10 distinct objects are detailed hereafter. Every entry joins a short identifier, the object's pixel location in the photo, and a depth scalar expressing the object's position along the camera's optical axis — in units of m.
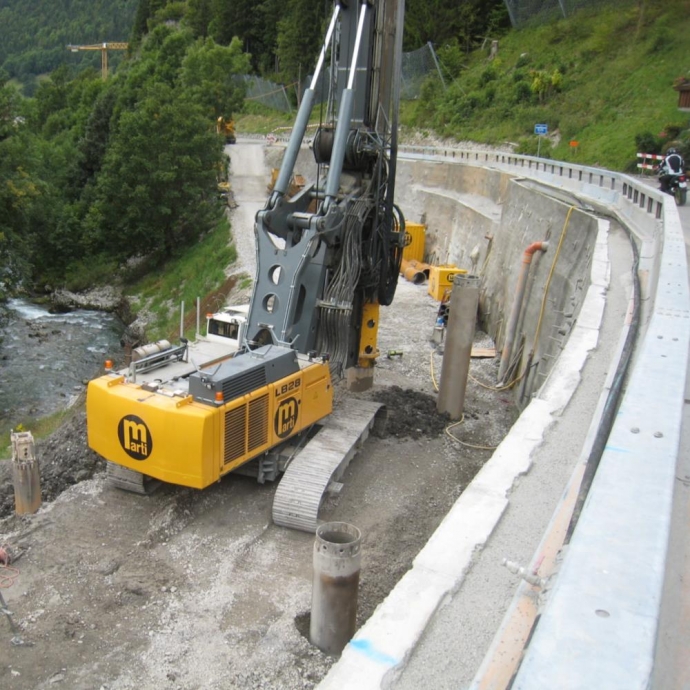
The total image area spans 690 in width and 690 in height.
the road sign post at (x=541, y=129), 29.58
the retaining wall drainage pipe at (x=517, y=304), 15.58
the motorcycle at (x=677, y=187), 17.59
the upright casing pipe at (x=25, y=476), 10.59
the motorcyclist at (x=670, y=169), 17.44
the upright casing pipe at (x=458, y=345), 13.05
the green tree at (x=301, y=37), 63.38
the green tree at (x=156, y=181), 34.09
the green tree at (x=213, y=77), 44.88
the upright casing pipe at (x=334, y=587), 7.12
